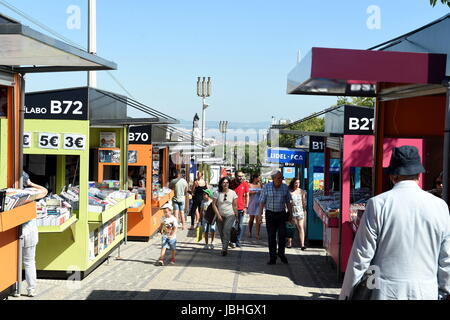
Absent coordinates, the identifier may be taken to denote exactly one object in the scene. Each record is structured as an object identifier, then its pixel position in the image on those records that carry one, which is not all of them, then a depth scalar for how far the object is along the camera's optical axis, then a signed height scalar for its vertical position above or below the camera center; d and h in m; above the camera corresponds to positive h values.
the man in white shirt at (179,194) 15.36 -1.52
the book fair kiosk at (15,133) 5.78 -0.03
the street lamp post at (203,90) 49.72 +3.79
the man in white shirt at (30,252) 7.39 -1.47
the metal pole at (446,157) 4.70 -0.14
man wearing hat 3.60 -0.64
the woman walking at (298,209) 11.97 -1.43
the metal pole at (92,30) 14.65 +2.46
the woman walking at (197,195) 14.97 -1.52
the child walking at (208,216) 11.64 -1.59
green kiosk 8.51 -1.00
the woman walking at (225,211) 11.12 -1.38
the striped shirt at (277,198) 10.20 -1.03
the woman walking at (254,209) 13.70 -1.72
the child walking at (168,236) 10.00 -1.68
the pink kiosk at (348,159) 8.96 -0.32
